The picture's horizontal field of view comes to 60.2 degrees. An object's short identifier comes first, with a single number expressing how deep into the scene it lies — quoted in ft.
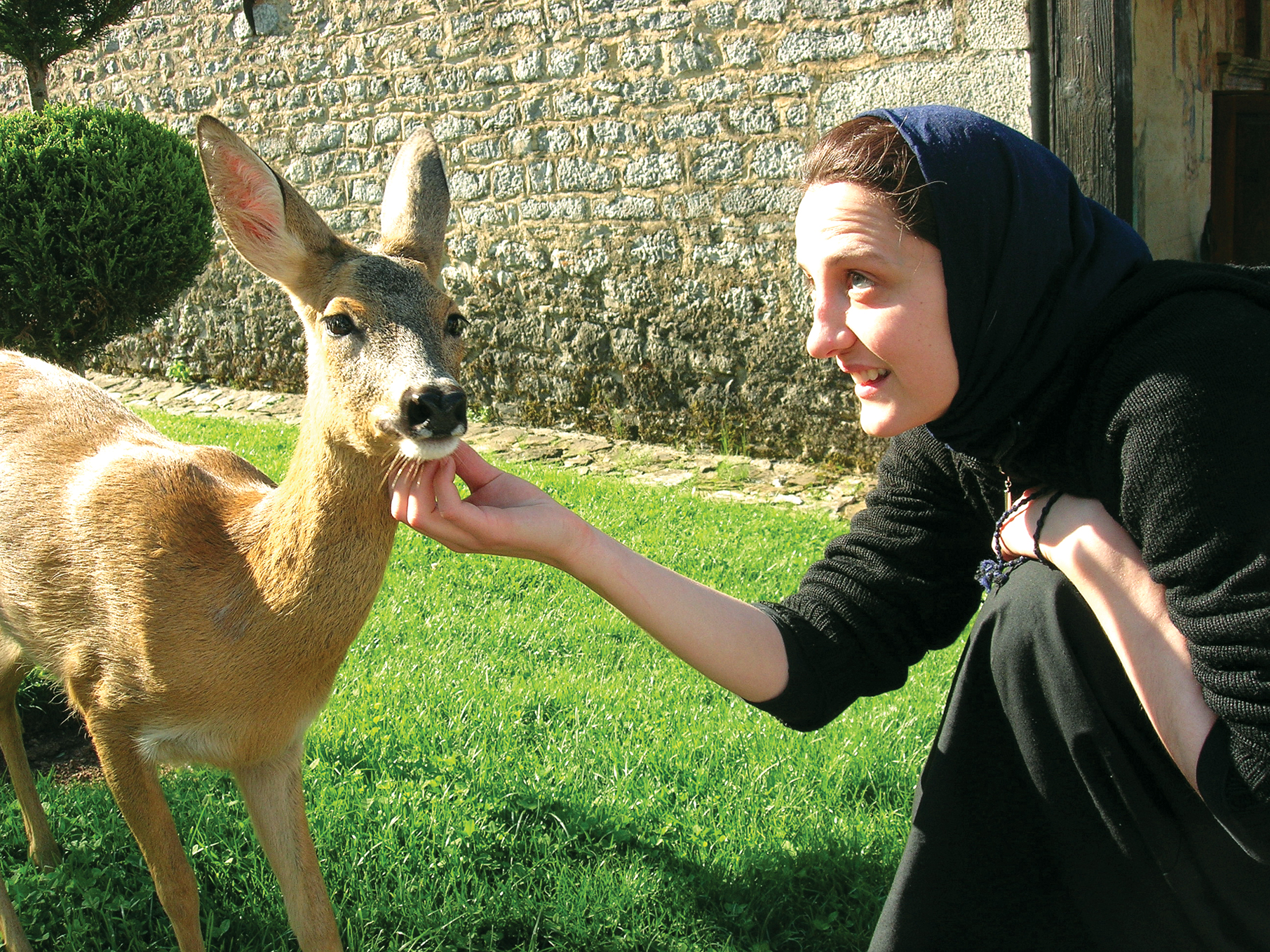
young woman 5.51
